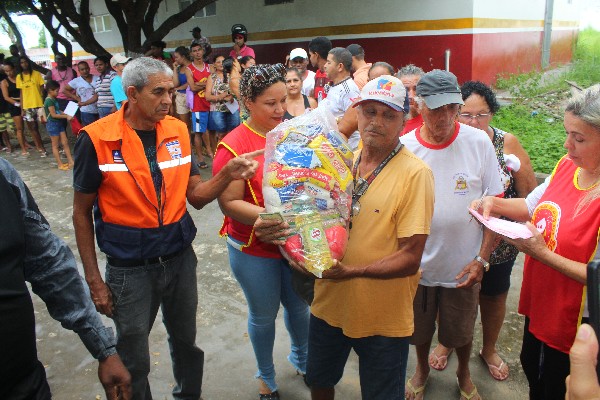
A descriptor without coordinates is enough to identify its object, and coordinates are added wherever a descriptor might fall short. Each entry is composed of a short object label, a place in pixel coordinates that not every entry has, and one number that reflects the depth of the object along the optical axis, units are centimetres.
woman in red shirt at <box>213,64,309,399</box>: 268
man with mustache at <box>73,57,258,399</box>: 248
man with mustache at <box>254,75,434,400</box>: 221
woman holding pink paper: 206
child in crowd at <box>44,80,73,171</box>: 913
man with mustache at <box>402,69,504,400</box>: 268
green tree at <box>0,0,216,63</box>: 1178
